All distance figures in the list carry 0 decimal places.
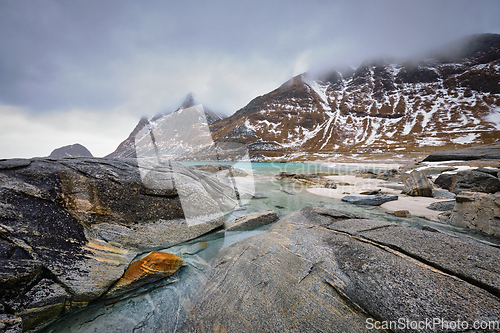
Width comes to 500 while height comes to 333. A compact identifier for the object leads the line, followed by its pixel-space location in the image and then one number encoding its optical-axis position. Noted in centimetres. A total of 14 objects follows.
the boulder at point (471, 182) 991
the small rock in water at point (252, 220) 810
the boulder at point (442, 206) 963
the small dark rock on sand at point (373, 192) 1453
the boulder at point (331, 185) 1943
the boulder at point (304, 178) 2418
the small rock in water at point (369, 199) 1180
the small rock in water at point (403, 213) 904
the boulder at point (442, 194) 1227
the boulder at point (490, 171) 1082
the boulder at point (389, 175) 2497
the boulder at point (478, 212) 627
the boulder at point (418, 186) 1285
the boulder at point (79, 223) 346
